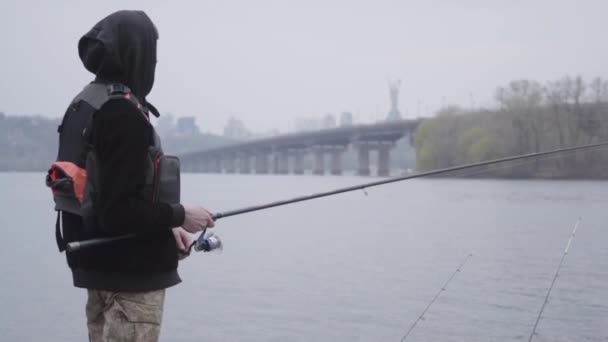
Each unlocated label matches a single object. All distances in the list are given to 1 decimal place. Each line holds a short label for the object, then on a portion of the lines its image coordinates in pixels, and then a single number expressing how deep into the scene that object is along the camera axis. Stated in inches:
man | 106.1
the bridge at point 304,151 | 3191.4
